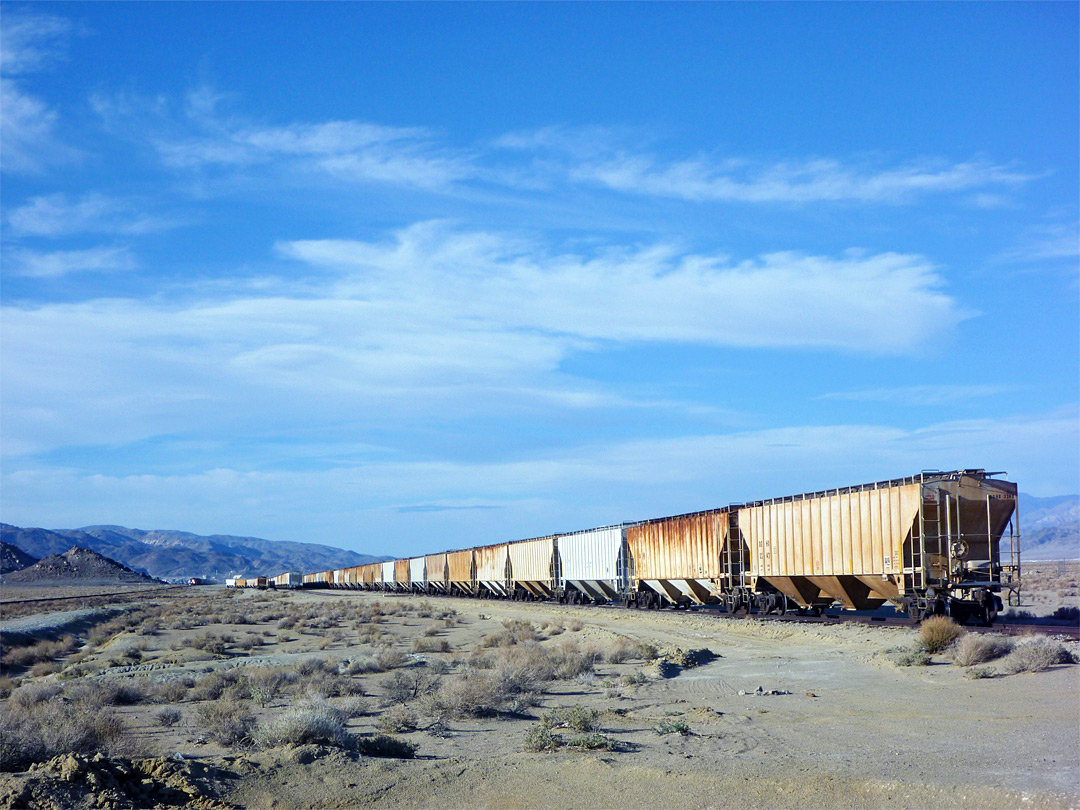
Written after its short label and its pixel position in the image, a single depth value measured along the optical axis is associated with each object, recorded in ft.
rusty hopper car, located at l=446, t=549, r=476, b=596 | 209.87
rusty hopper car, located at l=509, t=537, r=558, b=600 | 156.66
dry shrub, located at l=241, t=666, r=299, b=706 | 53.26
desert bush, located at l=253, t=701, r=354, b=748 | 36.04
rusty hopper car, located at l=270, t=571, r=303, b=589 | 427.49
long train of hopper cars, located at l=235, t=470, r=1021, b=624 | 68.08
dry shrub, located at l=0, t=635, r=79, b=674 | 87.35
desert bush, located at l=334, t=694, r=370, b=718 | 46.24
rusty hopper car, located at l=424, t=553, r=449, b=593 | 235.20
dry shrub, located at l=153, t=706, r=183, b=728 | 46.29
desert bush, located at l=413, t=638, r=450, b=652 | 85.15
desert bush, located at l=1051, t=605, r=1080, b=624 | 79.89
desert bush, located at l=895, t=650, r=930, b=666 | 54.85
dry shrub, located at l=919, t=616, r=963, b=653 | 57.47
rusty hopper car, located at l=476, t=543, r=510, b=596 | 185.16
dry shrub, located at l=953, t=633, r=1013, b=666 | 52.47
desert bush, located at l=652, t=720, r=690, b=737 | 37.93
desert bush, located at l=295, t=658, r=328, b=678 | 64.48
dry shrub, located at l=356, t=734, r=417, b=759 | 35.70
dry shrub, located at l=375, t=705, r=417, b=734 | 41.63
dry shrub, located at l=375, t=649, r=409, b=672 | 68.13
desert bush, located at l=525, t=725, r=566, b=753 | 35.37
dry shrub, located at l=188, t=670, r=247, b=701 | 55.31
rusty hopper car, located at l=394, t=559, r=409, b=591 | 277.44
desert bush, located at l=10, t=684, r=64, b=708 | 52.39
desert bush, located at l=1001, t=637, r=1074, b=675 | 49.21
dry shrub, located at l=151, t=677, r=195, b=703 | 55.67
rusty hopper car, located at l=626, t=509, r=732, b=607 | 98.68
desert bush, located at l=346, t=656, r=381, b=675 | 67.26
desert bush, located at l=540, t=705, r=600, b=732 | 38.54
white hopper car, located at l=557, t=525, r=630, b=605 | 127.24
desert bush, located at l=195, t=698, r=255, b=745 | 39.27
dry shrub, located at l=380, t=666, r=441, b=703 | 51.88
